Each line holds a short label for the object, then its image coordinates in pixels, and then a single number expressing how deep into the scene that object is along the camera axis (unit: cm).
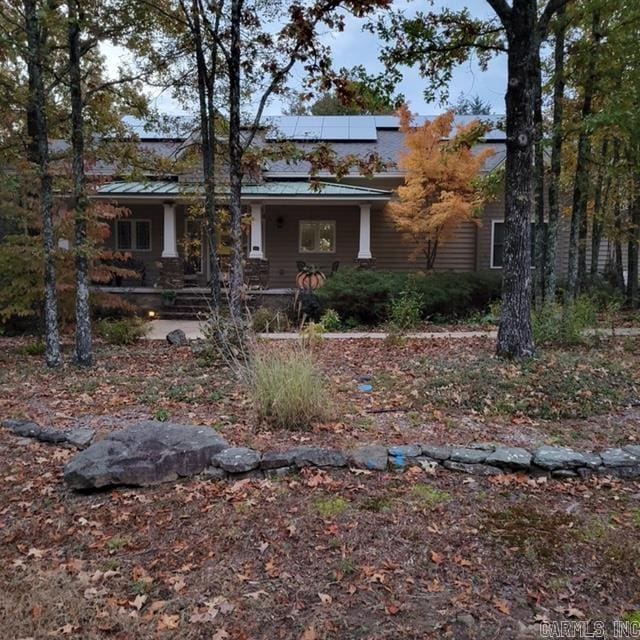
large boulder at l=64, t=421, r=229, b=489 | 345
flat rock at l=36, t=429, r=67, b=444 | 429
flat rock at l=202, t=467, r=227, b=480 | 356
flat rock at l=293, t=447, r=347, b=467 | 362
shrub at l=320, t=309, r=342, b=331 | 1036
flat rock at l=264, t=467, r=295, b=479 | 357
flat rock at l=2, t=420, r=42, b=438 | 444
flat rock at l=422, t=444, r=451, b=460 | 371
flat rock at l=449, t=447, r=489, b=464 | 365
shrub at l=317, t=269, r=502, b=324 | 1068
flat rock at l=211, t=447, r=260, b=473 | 357
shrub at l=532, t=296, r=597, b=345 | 728
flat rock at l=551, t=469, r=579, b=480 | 357
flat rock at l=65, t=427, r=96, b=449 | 414
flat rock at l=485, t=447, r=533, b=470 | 360
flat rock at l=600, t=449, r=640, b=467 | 361
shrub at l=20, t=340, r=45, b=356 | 816
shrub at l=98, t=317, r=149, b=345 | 896
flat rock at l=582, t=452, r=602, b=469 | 360
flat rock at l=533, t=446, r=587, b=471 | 359
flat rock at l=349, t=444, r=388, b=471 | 362
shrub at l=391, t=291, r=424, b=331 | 923
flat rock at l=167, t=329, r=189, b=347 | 865
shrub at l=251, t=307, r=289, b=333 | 936
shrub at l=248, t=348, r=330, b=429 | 427
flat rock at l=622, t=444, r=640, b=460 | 370
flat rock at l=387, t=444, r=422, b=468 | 367
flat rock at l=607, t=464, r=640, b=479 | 357
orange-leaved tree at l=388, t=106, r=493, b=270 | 1216
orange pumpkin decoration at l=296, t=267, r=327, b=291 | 1305
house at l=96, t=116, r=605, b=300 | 1445
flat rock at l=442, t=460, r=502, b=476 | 358
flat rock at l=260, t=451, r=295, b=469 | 361
